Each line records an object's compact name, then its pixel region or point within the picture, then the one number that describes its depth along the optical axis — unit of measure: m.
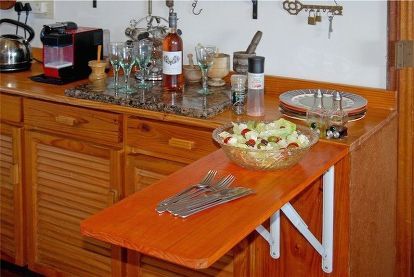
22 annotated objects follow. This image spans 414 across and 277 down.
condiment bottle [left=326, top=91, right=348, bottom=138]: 1.87
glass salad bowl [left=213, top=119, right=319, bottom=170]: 1.55
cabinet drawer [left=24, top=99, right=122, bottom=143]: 2.29
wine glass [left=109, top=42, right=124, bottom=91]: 2.35
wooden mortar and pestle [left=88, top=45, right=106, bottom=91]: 2.52
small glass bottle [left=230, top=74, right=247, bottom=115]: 2.13
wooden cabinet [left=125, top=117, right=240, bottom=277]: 2.12
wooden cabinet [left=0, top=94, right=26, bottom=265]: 2.56
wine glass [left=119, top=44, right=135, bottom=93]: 2.35
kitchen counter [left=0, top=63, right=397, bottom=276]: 1.91
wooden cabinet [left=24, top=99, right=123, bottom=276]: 2.34
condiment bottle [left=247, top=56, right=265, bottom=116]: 2.00
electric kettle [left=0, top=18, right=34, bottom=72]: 2.77
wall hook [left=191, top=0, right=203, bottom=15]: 2.60
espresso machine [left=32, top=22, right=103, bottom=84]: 2.56
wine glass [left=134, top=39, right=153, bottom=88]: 2.40
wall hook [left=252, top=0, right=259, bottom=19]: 2.43
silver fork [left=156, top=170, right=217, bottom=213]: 1.34
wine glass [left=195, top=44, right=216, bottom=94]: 2.28
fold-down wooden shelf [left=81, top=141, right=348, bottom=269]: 1.17
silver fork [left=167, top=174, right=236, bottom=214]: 1.33
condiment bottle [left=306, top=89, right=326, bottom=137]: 1.91
